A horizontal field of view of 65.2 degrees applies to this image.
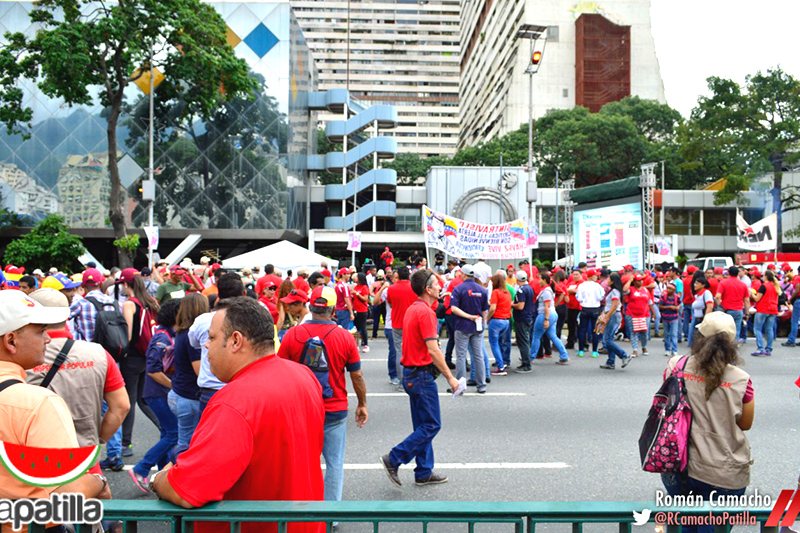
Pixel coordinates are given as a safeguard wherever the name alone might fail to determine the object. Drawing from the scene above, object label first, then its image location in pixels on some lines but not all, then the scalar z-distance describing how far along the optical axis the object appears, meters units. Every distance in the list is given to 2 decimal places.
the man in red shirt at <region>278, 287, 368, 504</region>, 4.63
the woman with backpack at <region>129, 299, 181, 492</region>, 5.39
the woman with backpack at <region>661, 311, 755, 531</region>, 3.58
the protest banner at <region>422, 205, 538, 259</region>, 17.66
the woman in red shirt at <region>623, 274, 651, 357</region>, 12.29
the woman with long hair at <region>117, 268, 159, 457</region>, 6.45
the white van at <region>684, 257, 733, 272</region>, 32.66
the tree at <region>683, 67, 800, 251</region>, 44.56
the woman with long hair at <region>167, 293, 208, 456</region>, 5.03
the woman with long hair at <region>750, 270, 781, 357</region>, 13.23
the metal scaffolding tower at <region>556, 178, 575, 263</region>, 26.83
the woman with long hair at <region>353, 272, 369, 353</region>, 13.47
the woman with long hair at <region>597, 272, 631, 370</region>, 11.08
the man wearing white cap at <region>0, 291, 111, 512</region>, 2.04
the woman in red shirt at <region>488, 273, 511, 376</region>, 10.54
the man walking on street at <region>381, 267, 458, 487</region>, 5.42
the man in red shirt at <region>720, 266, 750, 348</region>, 13.17
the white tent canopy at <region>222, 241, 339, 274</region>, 18.62
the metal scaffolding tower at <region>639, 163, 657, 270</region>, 18.09
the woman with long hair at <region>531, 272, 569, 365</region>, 11.64
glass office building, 35.25
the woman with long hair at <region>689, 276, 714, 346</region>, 12.85
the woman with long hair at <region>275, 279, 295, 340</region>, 8.42
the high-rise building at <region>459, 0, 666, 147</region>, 68.88
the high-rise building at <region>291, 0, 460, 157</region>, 132.50
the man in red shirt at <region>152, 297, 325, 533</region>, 2.11
